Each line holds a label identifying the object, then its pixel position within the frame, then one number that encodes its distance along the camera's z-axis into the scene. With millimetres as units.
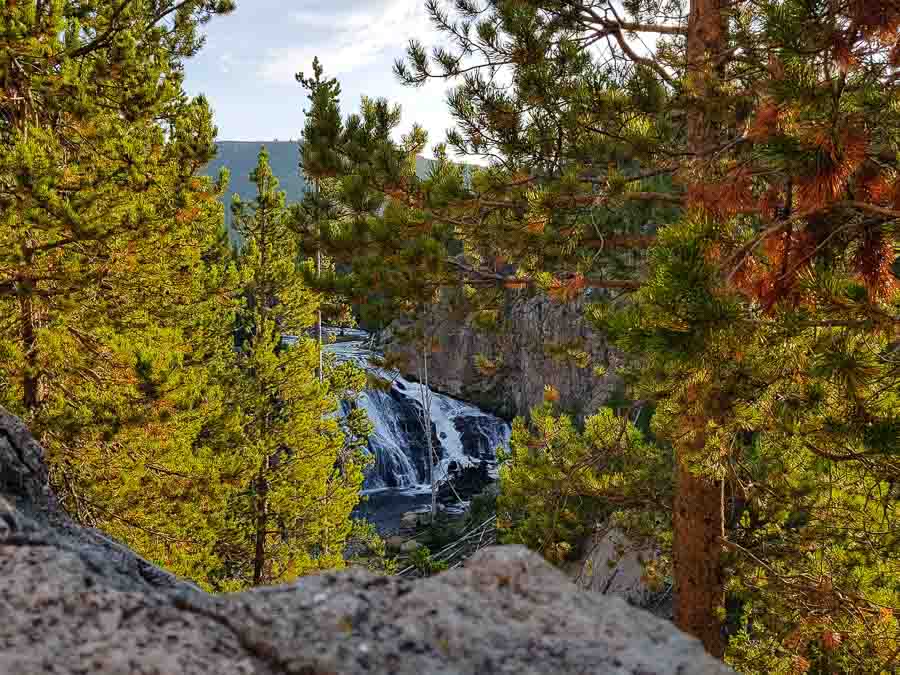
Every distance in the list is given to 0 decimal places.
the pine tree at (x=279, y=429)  11492
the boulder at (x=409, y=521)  19562
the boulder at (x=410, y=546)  16894
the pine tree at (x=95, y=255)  5113
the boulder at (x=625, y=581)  8633
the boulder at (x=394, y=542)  17781
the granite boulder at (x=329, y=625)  896
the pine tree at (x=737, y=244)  2180
